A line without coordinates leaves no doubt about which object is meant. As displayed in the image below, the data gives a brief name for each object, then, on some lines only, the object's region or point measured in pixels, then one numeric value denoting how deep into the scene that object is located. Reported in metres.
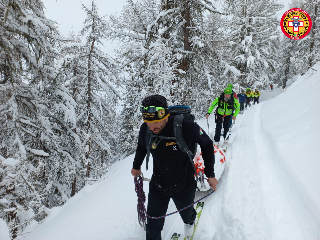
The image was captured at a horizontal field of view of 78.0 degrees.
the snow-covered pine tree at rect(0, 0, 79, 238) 4.85
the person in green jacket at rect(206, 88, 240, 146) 7.79
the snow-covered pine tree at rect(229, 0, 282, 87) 23.72
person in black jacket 2.55
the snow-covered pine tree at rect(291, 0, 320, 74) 22.10
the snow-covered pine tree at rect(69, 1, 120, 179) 10.98
